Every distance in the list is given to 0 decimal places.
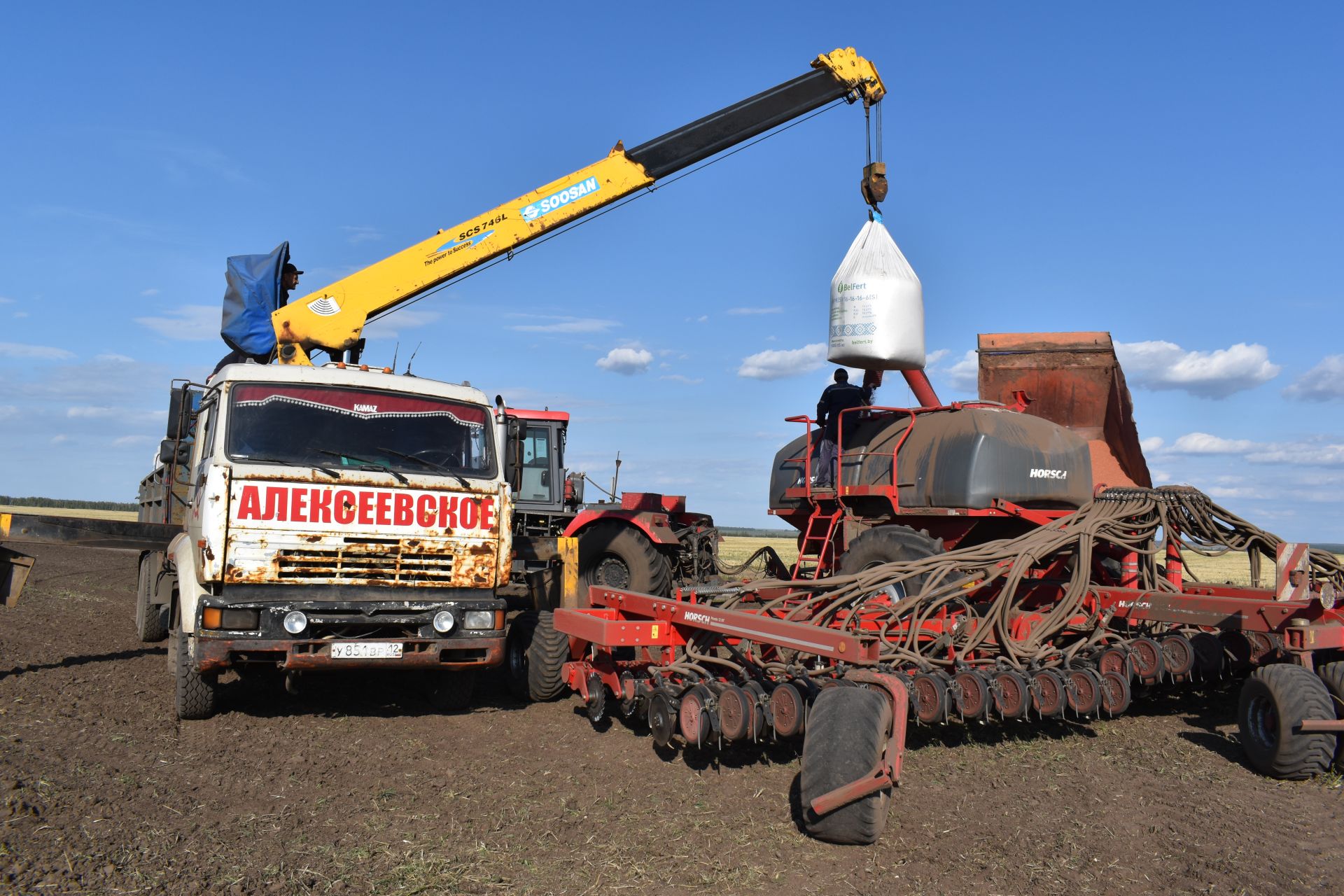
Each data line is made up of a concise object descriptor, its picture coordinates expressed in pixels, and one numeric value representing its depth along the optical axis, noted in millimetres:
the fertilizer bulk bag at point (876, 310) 8742
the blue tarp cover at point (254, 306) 9648
